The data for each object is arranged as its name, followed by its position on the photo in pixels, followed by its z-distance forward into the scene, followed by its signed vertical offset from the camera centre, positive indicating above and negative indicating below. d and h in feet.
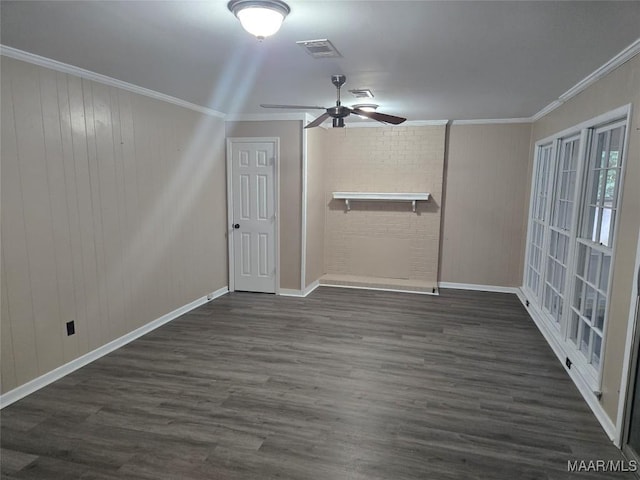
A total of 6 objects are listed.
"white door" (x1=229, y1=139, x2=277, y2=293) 18.63 -1.46
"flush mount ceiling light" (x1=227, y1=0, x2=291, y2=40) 6.64 +2.78
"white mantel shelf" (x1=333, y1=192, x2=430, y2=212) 19.81 -0.61
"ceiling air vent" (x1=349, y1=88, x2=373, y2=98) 12.89 +2.95
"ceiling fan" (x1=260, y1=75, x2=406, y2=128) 10.69 +1.91
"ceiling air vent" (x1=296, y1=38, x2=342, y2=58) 8.51 +2.92
